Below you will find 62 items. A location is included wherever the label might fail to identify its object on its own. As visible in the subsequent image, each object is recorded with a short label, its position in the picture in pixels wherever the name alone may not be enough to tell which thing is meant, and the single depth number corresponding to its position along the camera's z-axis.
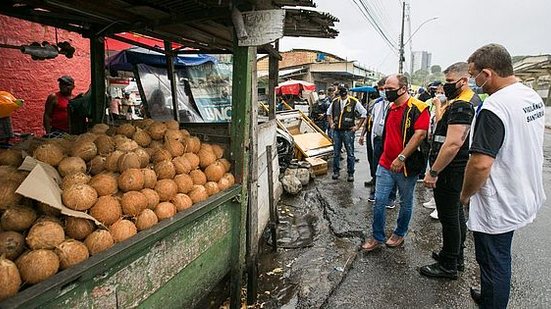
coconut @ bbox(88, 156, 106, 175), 2.37
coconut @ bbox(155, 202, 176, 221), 2.24
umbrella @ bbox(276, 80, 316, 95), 16.81
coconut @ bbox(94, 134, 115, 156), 2.53
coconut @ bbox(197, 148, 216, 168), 2.97
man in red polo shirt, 3.67
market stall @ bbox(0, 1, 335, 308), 1.64
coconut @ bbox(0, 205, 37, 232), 1.69
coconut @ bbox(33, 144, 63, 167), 2.21
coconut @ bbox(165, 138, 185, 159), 2.79
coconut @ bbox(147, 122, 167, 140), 3.00
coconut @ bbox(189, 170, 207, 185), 2.75
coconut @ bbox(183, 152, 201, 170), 2.83
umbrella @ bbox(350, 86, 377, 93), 19.02
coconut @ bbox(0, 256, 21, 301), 1.38
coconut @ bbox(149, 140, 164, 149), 2.84
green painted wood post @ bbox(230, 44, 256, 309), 3.02
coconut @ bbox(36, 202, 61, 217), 1.84
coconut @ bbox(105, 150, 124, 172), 2.35
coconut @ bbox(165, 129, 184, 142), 2.90
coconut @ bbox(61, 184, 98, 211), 1.87
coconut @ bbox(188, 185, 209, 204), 2.59
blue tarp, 5.34
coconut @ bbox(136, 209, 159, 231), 2.09
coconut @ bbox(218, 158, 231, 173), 3.10
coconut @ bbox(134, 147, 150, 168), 2.50
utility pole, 25.02
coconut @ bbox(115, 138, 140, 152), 2.53
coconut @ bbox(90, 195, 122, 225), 1.95
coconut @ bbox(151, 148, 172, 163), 2.63
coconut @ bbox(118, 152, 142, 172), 2.31
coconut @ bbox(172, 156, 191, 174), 2.69
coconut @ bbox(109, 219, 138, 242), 1.92
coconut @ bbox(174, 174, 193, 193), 2.55
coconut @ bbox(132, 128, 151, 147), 2.84
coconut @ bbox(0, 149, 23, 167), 2.22
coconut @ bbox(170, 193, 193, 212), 2.41
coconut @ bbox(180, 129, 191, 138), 3.07
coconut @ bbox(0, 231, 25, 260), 1.60
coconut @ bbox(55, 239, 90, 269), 1.63
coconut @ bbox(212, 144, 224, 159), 3.15
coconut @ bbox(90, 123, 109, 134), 2.96
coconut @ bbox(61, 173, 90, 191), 1.95
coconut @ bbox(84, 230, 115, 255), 1.77
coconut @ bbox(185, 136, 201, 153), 2.95
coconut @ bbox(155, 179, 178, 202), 2.38
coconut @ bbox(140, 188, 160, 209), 2.24
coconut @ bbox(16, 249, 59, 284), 1.50
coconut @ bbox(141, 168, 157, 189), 2.36
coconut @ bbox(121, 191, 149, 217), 2.10
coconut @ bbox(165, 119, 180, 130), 3.14
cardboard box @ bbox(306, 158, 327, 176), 8.10
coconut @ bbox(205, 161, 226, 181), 2.90
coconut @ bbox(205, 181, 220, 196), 2.79
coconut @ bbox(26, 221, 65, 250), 1.64
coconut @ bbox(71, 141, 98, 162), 2.38
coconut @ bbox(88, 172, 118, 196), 2.07
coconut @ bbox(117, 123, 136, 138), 2.91
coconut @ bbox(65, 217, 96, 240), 1.80
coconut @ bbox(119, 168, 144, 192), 2.20
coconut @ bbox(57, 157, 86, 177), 2.17
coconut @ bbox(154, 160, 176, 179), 2.51
